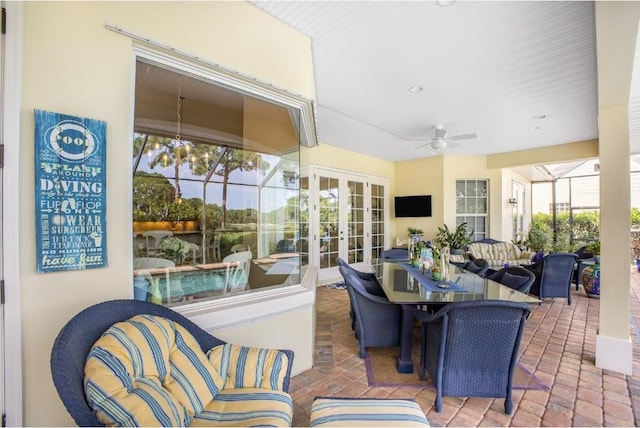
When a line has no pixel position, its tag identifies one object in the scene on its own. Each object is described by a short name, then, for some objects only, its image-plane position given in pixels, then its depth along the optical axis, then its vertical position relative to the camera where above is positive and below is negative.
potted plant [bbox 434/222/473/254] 6.43 -0.50
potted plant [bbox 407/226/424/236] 7.14 -0.35
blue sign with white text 1.43 +0.14
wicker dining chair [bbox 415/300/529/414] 1.82 -0.88
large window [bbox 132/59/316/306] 2.19 +0.46
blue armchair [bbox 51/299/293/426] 1.07 -0.53
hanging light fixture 4.18 +1.16
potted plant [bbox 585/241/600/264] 5.27 -0.62
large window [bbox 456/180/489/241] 7.10 +0.30
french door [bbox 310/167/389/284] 5.85 -0.01
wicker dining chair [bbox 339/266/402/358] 2.65 -0.94
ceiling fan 4.88 +1.37
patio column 2.57 -0.10
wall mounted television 7.07 +0.29
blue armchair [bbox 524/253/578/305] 4.31 -0.89
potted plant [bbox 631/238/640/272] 8.01 -0.92
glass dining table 2.26 -0.66
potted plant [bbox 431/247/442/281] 2.88 -0.54
